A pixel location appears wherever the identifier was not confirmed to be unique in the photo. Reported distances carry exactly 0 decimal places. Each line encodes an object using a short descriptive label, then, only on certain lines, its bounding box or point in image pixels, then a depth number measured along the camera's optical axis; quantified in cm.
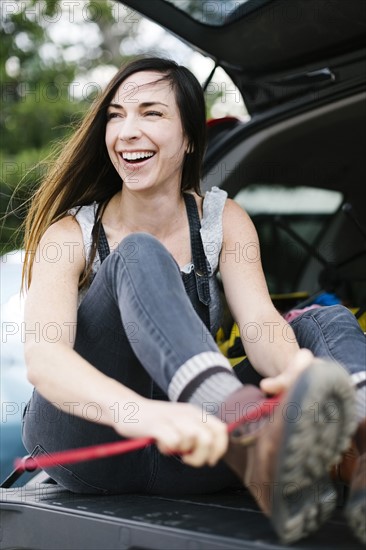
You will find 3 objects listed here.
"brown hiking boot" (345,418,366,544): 184
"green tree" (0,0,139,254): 1056
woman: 182
